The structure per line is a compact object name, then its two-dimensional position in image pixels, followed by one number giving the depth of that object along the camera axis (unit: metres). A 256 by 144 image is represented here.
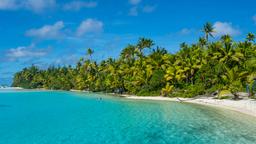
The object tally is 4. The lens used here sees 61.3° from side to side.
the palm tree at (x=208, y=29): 55.18
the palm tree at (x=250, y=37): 49.50
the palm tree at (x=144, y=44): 63.70
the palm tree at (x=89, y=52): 84.45
